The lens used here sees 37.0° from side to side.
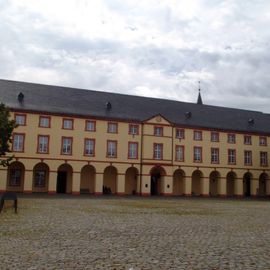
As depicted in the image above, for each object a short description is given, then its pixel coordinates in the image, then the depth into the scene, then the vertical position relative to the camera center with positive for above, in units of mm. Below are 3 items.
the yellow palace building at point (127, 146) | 43594 +4986
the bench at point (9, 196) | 19281 -531
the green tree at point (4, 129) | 29297 +4088
